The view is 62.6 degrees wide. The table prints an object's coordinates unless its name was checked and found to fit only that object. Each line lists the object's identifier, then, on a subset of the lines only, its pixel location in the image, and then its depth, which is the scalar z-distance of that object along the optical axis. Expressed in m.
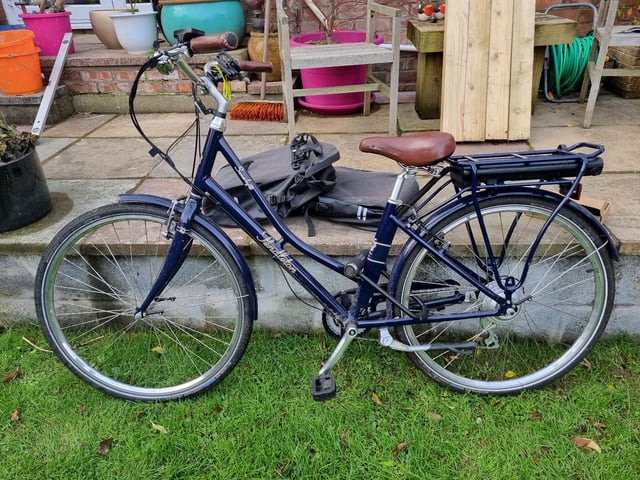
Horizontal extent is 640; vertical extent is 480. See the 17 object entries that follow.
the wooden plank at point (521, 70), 2.83
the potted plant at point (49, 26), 3.94
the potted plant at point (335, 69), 3.61
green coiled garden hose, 3.72
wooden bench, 3.10
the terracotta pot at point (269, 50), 3.97
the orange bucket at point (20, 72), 3.63
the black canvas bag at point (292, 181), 2.10
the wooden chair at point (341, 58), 3.07
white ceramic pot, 3.91
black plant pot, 2.15
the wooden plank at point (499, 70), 2.82
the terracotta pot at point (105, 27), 4.24
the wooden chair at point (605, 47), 3.08
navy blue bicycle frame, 1.71
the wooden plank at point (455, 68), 2.85
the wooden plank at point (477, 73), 2.83
